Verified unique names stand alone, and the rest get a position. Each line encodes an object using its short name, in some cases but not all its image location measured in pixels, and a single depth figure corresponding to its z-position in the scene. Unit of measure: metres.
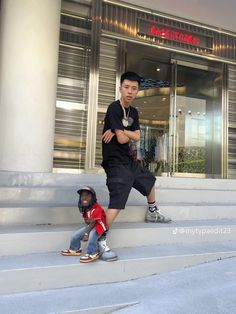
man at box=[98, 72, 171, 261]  2.49
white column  3.96
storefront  5.20
